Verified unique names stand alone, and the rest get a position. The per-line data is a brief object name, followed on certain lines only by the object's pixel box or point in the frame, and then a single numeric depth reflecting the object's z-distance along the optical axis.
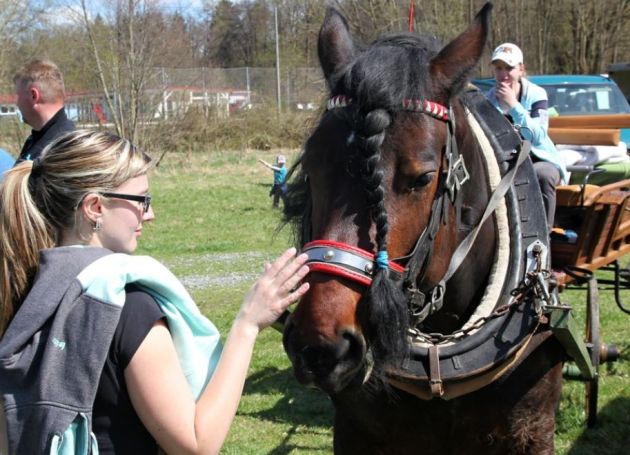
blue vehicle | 9.78
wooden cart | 3.77
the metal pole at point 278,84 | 24.87
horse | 2.02
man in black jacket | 5.15
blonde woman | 1.60
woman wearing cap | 3.52
